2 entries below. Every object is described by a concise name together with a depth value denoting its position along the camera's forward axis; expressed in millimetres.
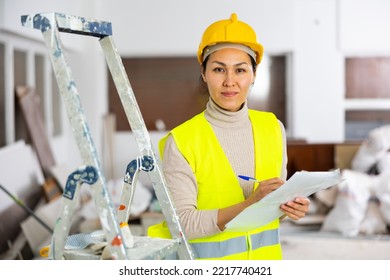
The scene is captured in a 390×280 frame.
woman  1274
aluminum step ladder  1049
